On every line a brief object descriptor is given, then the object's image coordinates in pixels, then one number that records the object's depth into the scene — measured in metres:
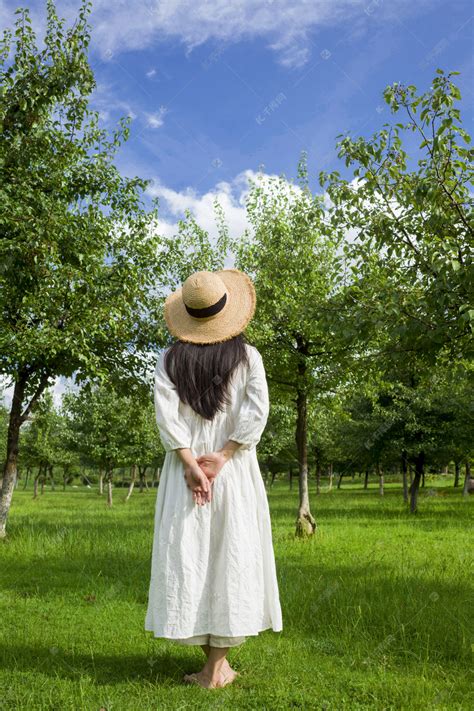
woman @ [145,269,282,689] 4.44
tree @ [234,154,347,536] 15.48
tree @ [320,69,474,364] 6.72
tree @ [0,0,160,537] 11.72
